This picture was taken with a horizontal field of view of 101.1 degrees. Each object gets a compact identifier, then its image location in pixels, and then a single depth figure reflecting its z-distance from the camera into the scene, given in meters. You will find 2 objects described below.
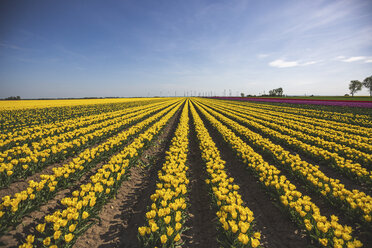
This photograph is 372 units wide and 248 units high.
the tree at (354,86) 103.50
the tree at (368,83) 95.99
